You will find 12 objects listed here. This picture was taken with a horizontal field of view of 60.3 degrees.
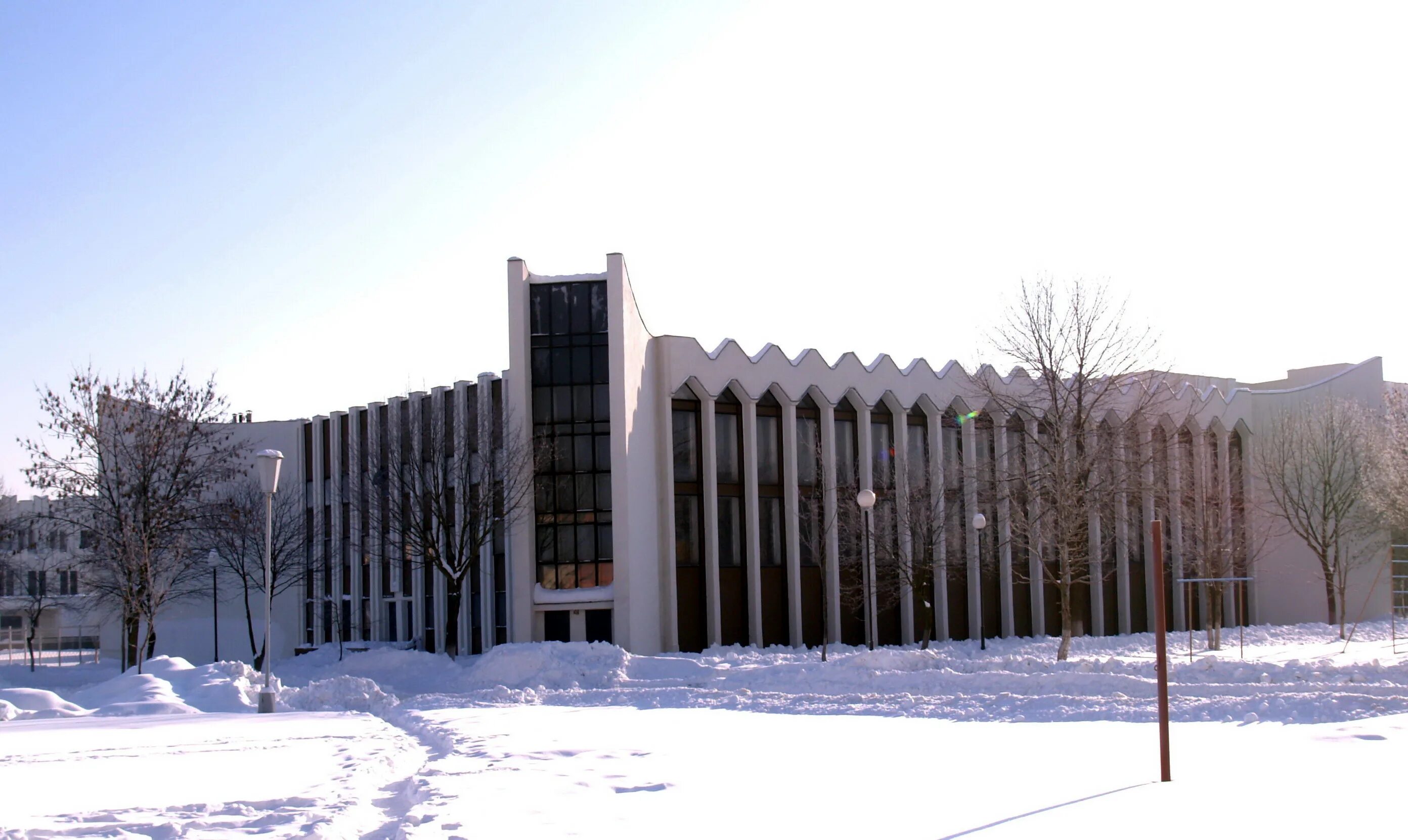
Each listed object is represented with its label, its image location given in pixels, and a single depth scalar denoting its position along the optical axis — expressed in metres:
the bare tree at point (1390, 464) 32.91
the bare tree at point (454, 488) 32.41
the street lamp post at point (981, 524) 32.25
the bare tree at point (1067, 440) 27.50
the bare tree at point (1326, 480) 42.81
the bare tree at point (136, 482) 29.48
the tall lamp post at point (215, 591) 41.53
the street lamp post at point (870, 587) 32.00
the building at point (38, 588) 54.69
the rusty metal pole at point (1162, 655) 9.79
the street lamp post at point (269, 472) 19.98
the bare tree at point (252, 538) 40.91
